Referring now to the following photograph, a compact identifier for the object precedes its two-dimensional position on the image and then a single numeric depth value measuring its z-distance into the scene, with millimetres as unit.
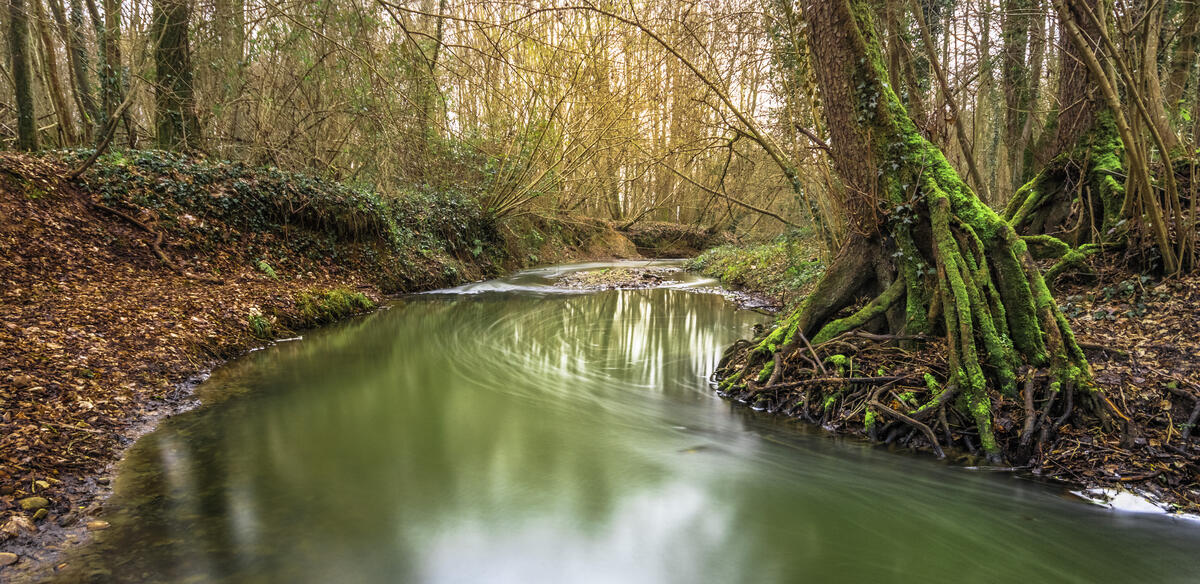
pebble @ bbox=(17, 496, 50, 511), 3205
